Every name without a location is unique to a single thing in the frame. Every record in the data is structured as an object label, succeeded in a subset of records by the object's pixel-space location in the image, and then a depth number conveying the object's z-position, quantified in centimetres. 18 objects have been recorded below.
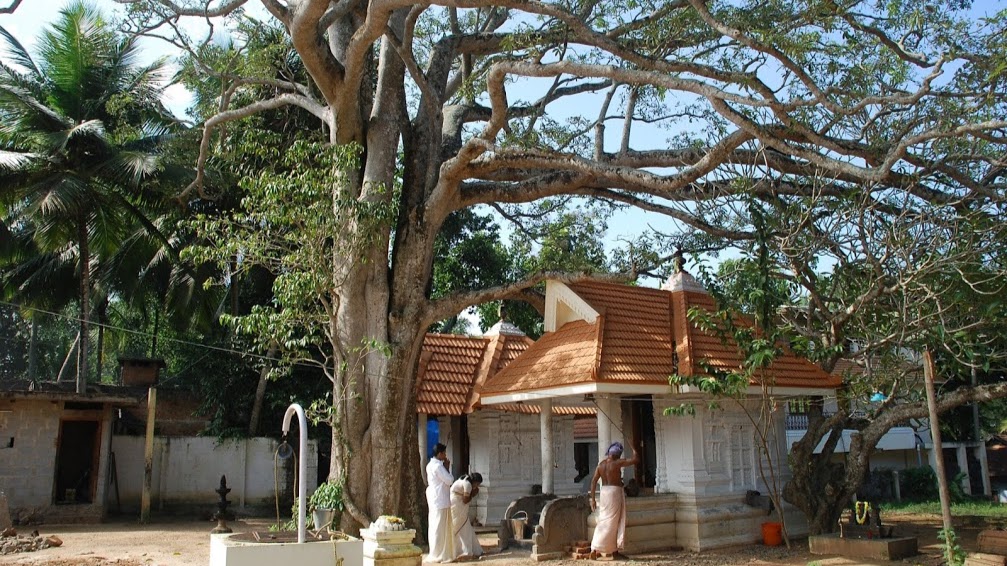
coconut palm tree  1638
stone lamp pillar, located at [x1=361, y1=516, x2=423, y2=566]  816
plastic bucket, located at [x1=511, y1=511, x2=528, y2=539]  1234
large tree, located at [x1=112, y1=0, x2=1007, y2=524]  976
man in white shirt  1101
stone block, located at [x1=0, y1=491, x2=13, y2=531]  1309
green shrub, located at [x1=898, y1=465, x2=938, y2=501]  2241
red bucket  1201
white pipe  755
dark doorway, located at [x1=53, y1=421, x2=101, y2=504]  1877
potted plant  1063
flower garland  1115
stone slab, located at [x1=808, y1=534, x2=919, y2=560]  1036
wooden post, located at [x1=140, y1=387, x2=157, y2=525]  1633
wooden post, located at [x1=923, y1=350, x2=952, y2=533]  803
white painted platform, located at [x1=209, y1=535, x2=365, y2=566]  719
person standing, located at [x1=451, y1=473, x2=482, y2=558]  1116
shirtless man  1064
